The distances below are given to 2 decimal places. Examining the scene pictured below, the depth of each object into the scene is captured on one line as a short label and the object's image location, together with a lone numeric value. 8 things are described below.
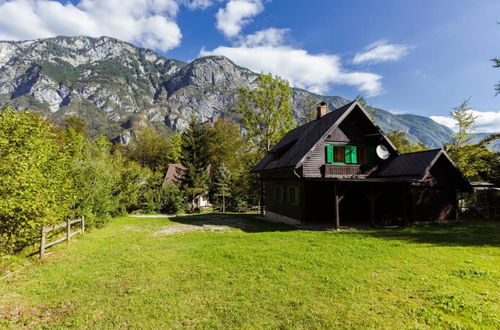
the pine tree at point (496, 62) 20.06
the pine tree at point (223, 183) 31.72
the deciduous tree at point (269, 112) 32.97
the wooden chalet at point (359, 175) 16.48
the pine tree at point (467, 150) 24.10
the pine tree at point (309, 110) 36.75
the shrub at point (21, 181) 7.10
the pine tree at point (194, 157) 29.73
